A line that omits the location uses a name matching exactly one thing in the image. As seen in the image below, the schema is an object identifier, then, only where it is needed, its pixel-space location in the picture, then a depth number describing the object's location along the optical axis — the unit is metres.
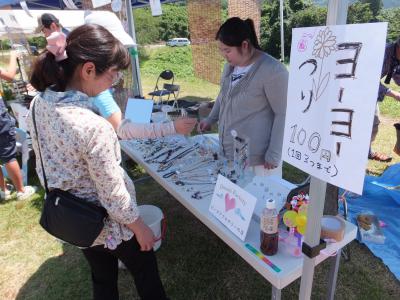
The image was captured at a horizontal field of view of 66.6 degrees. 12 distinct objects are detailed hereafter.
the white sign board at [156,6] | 3.33
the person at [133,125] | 1.51
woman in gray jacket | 1.72
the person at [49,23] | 3.19
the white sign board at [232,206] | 1.15
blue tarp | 2.21
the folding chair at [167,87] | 3.89
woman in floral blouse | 0.95
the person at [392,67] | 2.64
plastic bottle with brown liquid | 1.06
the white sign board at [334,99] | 0.64
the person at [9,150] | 2.87
